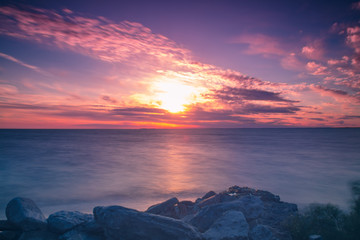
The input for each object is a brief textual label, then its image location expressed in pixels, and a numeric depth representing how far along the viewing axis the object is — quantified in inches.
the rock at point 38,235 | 246.5
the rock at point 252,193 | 405.7
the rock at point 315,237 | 221.8
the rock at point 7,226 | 259.0
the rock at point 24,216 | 253.1
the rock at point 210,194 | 456.0
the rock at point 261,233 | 239.5
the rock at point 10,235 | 250.8
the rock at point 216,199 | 376.2
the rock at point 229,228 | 237.0
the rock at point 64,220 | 250.5
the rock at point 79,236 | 239.3
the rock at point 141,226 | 227.1
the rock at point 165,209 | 332.8
